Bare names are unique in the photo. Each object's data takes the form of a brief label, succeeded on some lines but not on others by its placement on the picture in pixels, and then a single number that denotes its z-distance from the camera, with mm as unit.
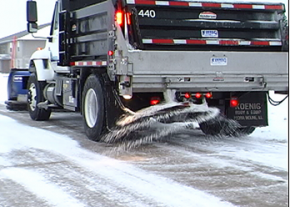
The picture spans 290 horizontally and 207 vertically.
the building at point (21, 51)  63975
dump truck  7695
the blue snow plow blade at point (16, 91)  13969
